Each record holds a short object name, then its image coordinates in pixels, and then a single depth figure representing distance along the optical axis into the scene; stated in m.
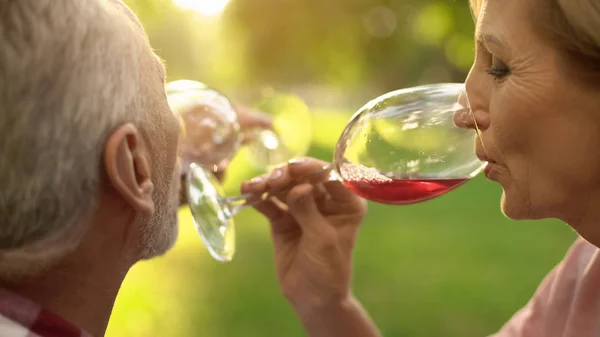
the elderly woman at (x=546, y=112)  0.87
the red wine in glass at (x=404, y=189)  1.16
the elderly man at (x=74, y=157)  0.87
